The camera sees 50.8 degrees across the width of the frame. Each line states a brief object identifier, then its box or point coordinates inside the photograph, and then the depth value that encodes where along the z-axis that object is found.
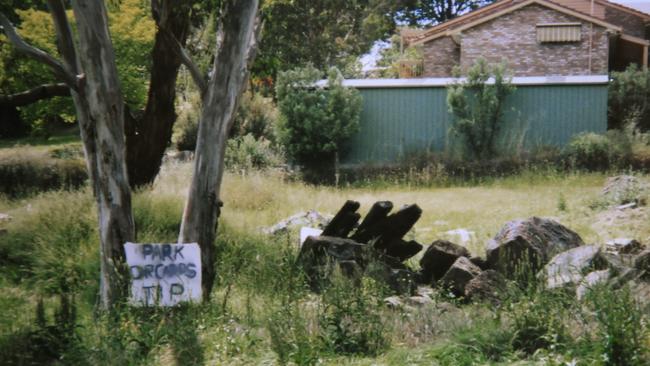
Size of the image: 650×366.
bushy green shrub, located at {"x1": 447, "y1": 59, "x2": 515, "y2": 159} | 17.30
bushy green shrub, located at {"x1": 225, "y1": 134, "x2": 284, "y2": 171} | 16.02
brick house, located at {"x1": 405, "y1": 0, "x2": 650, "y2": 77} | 24.52
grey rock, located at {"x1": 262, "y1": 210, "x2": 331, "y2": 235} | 9.33
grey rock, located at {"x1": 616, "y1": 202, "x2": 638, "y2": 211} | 10.47
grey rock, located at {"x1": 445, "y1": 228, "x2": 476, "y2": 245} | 9.11
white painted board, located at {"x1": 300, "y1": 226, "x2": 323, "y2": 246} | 8.47
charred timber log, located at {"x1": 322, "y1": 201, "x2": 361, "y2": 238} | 7.83
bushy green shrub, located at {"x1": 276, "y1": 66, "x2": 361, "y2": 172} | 17.48
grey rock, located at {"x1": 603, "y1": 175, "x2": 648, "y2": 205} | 10.98
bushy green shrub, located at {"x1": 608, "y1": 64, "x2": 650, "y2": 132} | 19.41
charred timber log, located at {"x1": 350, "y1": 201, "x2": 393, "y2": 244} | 7.60
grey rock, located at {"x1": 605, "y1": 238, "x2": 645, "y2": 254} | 7.22
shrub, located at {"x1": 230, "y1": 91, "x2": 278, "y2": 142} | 19.64
